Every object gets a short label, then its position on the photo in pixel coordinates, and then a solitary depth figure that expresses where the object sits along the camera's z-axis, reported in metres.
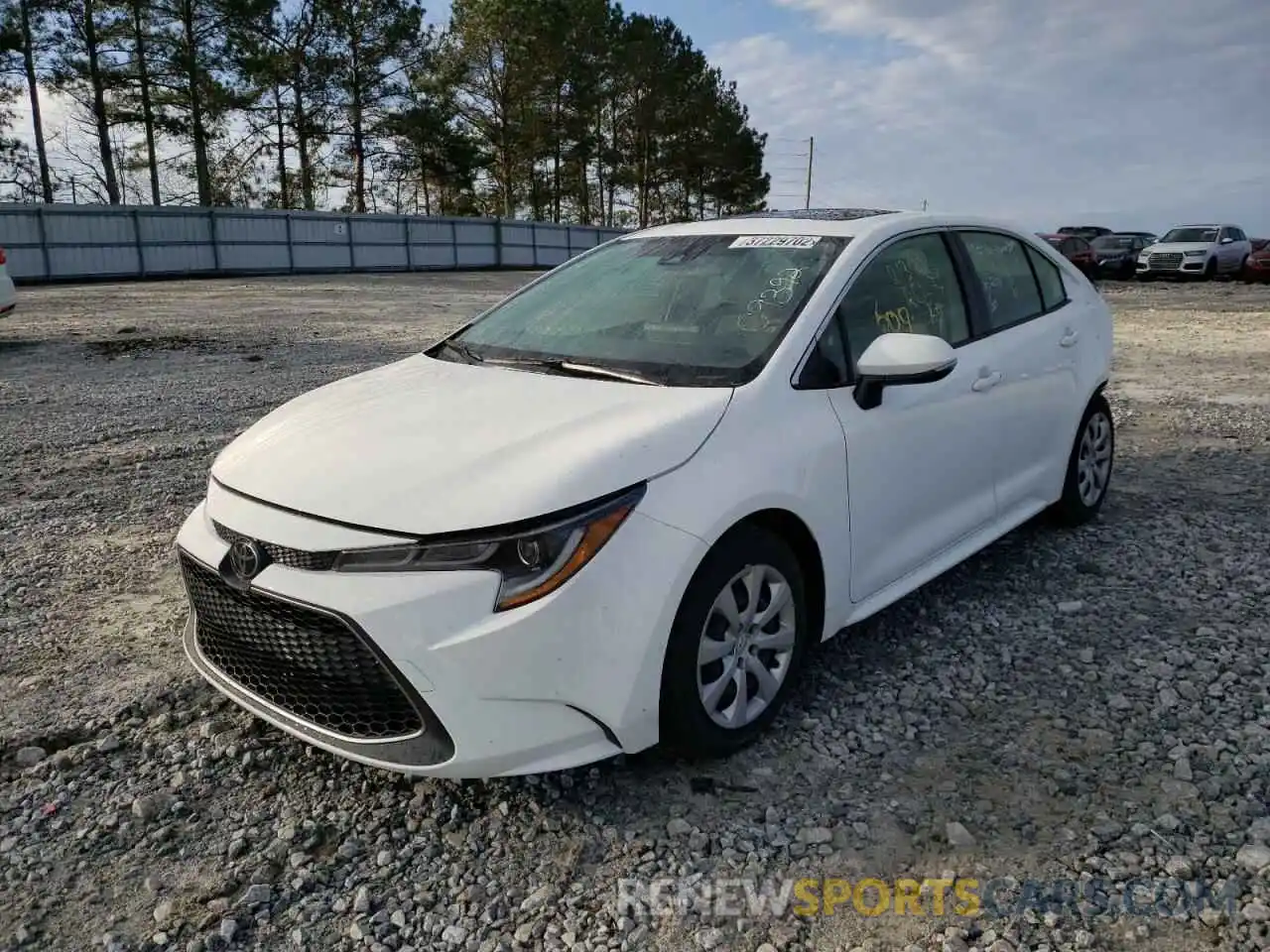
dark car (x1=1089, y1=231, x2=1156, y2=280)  32.19
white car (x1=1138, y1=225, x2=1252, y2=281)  30.11
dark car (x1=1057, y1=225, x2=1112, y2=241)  34.41
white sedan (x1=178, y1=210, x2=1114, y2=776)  2.50
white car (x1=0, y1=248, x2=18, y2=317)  11.20
